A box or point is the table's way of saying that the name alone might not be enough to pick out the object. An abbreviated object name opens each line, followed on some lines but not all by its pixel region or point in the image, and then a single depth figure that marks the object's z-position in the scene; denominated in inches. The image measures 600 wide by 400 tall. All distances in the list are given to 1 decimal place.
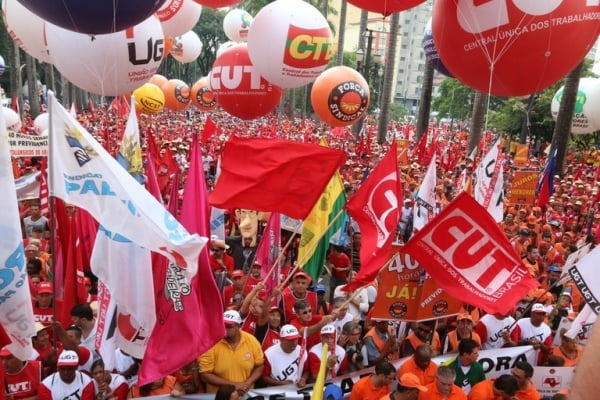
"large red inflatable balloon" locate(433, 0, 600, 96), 196.1
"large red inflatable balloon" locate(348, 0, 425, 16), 240.8
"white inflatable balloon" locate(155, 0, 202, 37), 401.4
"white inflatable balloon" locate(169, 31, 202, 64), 794.8
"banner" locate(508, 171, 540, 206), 419.2
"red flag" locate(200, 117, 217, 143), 624.1
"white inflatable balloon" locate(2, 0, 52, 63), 349.4
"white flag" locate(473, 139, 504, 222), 299.3
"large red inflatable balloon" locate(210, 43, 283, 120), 406.3
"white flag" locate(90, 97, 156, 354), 169.0
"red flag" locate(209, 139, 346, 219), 210.1
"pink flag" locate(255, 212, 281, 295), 263.7
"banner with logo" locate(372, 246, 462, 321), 207.9
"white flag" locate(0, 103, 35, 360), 142.7
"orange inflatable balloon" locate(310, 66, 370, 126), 487.8
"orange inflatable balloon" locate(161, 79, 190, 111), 938.1
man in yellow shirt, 187.0
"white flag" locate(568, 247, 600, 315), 180.2
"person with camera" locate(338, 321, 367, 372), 210.1
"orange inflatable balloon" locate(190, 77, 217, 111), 973.2
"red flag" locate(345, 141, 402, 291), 200.7
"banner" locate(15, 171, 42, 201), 311.9
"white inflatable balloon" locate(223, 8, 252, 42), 775.1
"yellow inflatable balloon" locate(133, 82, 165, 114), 742.9
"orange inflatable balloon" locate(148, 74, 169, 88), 908.6
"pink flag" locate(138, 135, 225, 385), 165.9
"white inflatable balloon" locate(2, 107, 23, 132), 525.8
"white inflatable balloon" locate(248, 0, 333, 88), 360.2
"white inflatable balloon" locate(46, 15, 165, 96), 271.7
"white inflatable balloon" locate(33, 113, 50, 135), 580.4
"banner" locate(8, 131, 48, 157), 286.0
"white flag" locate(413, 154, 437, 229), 269.3
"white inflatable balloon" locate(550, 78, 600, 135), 776.9
